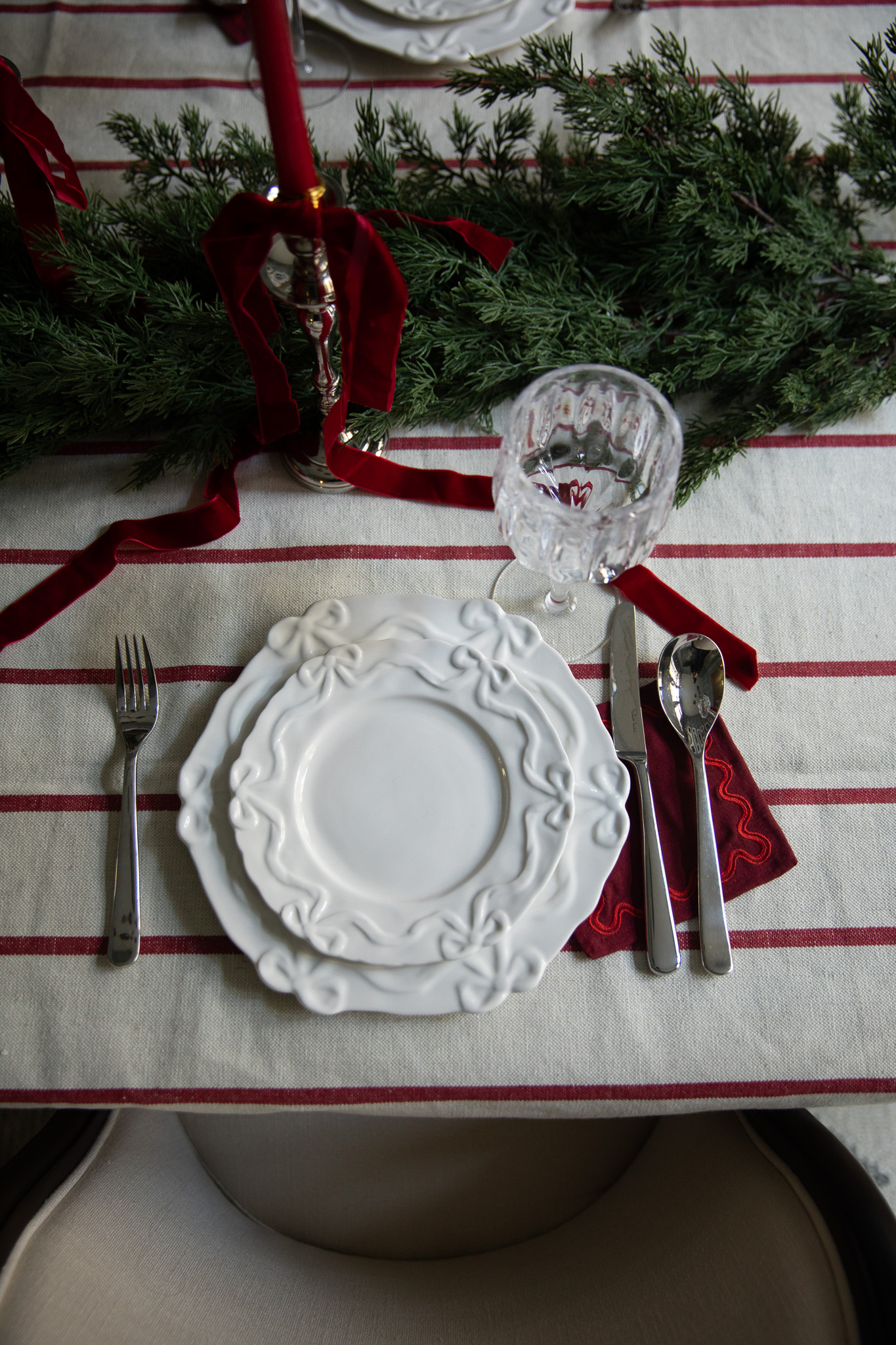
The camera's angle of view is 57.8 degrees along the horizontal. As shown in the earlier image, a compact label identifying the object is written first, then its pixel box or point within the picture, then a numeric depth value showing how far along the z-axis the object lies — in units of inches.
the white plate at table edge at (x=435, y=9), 32.4
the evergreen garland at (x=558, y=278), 25.4
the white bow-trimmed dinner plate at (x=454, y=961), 19.7
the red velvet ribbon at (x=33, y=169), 23.9
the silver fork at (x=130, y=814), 21.2
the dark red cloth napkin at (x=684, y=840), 21.5
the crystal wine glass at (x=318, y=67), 33.1
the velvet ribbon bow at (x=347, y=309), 19.0
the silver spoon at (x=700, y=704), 21.6
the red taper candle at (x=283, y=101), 16.3
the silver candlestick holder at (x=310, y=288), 19.8
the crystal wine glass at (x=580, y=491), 21.0
